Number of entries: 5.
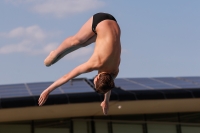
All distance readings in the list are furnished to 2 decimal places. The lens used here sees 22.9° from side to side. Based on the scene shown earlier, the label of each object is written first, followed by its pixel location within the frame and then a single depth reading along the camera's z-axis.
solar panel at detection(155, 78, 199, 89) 20.70
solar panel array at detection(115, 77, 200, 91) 20.27
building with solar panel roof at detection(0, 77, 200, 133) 18.55
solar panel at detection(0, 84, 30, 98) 18.73
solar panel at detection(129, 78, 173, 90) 20.36
